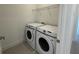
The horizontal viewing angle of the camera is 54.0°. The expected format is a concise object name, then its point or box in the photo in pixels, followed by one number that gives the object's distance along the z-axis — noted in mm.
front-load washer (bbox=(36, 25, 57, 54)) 1681
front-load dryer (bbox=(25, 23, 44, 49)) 2434
